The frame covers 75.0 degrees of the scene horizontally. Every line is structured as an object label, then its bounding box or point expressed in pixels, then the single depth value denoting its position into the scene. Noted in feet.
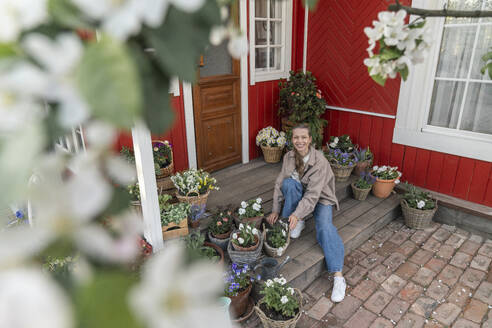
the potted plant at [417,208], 11.18
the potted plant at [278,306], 7.10
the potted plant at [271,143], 13.79
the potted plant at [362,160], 12.86
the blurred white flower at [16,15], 0.86
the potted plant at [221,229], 8.98
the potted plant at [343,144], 13.30
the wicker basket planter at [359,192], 12.02
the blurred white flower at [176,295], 0.73
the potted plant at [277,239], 8.75
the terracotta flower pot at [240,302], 7.46
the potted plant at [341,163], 12.34
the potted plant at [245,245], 8.21
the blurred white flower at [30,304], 0.64
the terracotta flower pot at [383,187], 12.07
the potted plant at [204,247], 7.88
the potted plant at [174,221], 8.52
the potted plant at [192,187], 9.43
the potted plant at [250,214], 9.29
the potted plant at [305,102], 13.10
